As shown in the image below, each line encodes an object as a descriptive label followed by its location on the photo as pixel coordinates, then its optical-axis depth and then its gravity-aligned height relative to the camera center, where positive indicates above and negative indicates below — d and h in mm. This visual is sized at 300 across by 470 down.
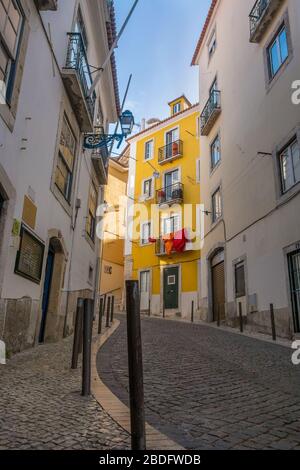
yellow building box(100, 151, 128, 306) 28938 +7530
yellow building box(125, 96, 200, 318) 23031 +7642
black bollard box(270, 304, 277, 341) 9480 +216
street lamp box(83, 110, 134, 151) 11523 +5707
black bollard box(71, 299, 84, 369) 5066 +12
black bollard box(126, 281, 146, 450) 2252 -217
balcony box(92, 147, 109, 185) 13555 +5809
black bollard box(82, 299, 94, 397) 3867 -179
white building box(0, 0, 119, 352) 6141 +3438
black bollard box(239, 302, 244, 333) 11552 +255
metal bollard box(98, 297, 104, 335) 9520 +347
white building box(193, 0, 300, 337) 10375 +5457
